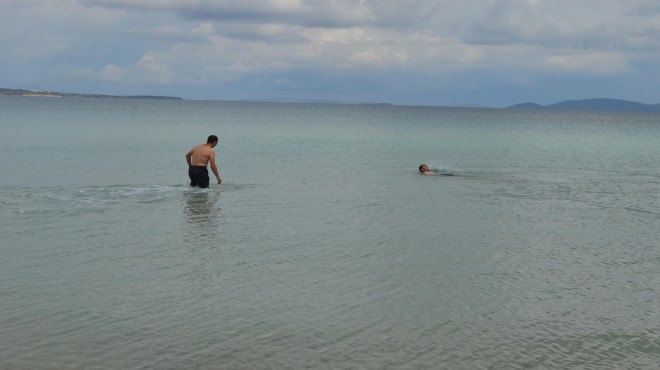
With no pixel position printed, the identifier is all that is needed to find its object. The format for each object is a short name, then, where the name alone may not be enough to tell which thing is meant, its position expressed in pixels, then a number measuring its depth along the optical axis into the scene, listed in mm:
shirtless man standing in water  21091
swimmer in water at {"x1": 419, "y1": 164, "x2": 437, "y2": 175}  28750
